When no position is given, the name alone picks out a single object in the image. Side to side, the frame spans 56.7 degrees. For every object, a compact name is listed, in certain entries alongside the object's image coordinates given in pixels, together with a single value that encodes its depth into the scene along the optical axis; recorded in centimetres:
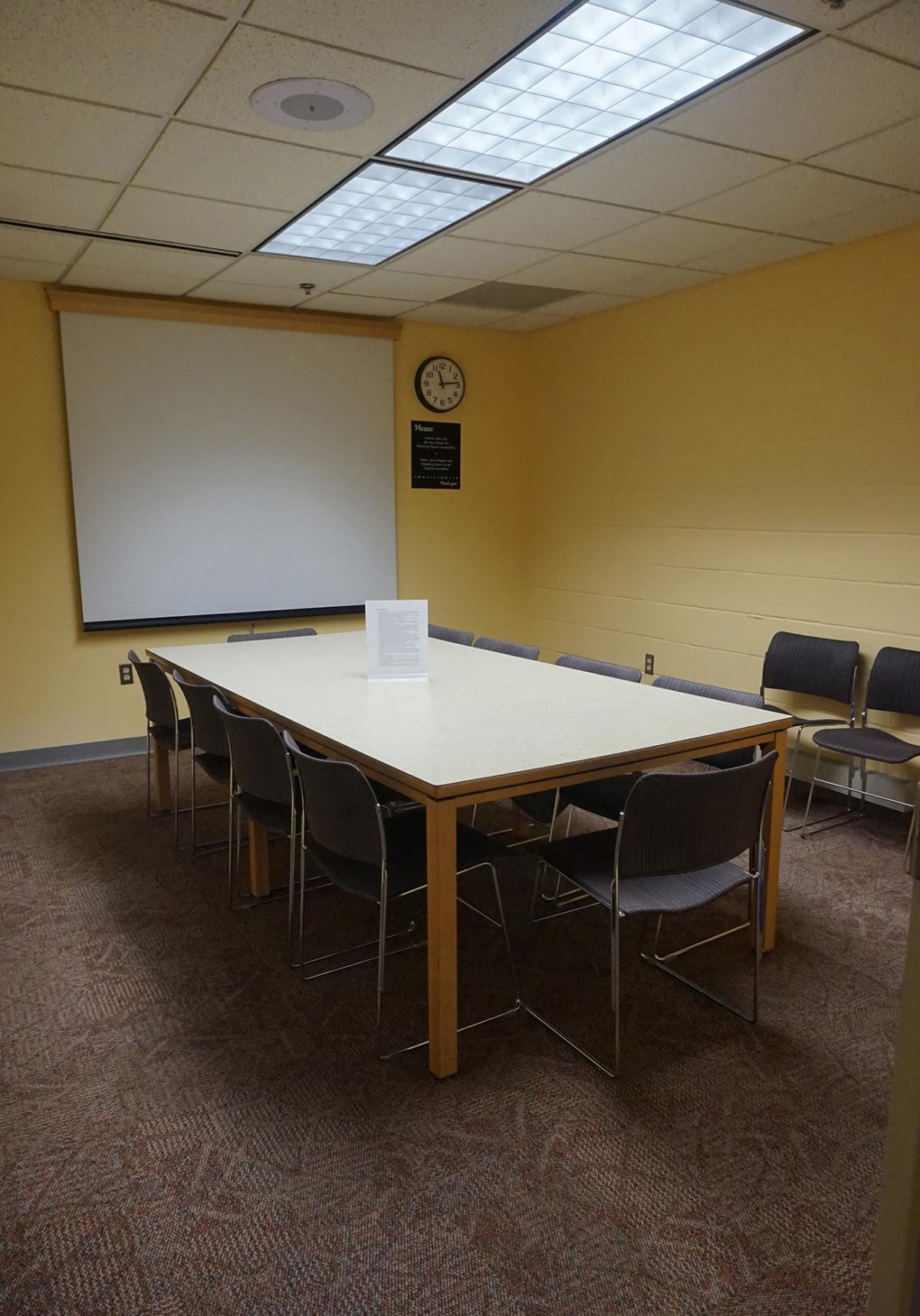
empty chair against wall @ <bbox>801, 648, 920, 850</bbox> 372
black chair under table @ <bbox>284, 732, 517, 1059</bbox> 224
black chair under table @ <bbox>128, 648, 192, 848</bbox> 378
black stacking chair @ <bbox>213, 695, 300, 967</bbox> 268
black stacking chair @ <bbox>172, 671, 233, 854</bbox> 320
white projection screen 505
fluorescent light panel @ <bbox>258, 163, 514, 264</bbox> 335
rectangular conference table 217
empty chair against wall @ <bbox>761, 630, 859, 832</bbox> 416
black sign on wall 611
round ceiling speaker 250
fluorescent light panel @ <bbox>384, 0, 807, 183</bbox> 226
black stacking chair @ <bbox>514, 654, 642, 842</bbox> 312
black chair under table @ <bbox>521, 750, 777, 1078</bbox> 216
